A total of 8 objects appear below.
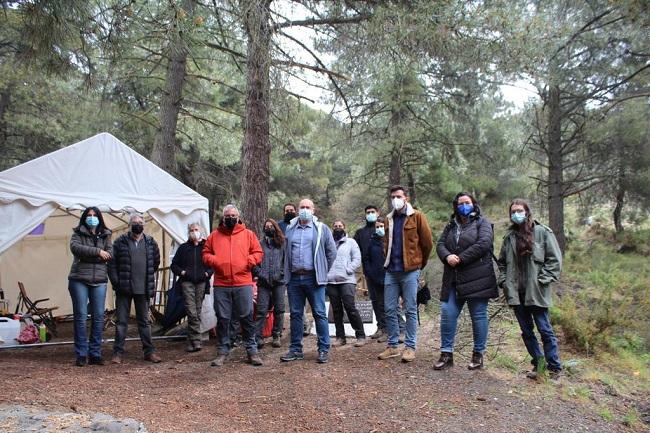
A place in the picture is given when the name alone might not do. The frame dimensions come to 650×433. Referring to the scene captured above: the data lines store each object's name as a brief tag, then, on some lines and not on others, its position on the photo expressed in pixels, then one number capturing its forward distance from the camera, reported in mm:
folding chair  7660
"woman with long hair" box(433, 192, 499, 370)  4941
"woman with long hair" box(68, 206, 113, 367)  5680
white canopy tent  5930
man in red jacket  5609
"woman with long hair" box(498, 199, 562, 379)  4820
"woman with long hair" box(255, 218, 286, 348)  6203
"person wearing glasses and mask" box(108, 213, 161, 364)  5914
